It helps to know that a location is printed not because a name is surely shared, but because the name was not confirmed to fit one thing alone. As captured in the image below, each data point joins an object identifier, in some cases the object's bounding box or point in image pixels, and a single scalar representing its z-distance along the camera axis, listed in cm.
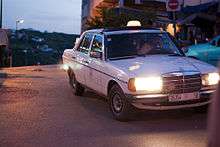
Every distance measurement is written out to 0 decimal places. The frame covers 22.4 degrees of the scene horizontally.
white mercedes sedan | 841
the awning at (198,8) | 2578
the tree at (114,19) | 2727
